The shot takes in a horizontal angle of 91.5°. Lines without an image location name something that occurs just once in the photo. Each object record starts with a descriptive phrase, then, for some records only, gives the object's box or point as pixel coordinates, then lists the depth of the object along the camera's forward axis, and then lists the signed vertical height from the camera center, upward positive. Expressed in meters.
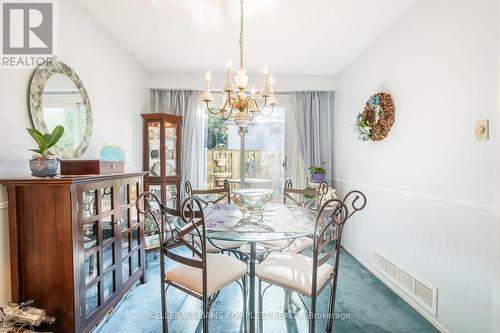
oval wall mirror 1.74 +0.42
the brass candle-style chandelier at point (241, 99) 1.83 +0.48
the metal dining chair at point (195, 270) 1.38 -0.72
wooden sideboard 1.45 -0.53
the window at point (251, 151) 3.97 +0.12
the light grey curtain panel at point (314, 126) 3.82 +0.51
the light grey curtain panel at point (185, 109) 3.78 +0.77
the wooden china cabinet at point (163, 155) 3.34 +0.06
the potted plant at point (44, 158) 1.47 +0.01
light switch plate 1.45 +0.17
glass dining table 1.50 -0.47
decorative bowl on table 2.03 -0.34
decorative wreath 2.39 +0.42
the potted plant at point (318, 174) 3.54 -0.23
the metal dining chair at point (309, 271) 1.41 -0.73
